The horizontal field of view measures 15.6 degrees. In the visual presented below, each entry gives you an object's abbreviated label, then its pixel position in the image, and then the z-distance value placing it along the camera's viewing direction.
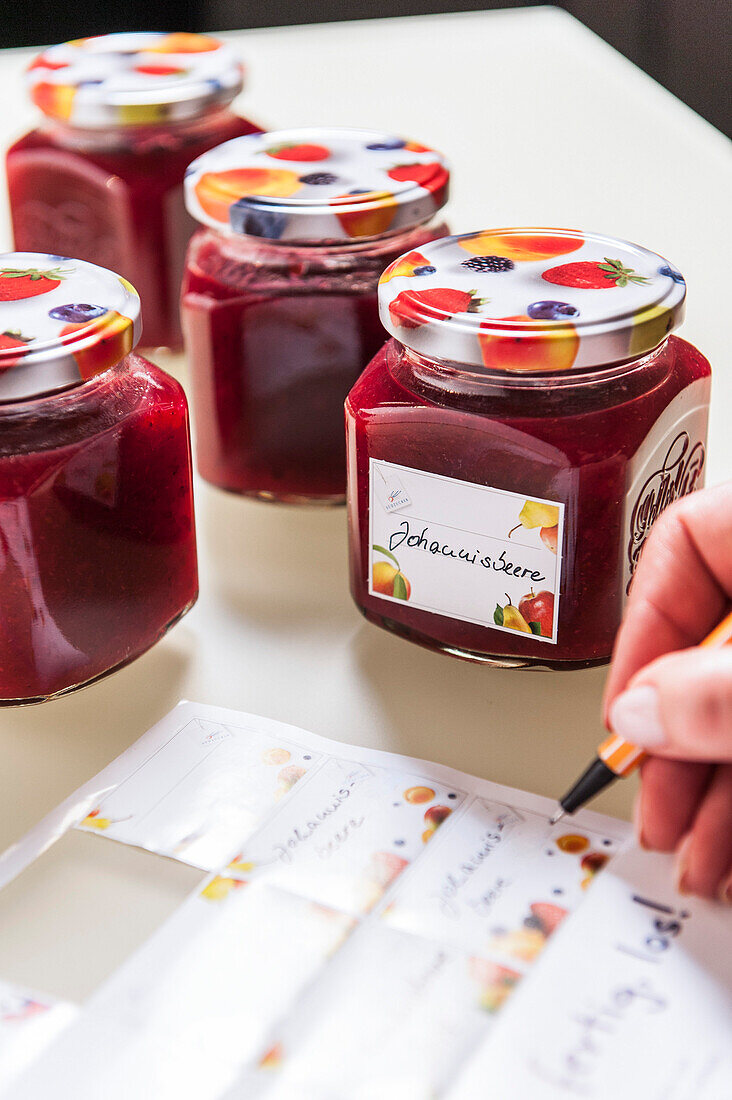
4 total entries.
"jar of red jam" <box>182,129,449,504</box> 0.62
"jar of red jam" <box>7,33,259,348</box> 0.70
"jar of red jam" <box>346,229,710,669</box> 0.55
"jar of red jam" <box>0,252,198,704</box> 0.55
